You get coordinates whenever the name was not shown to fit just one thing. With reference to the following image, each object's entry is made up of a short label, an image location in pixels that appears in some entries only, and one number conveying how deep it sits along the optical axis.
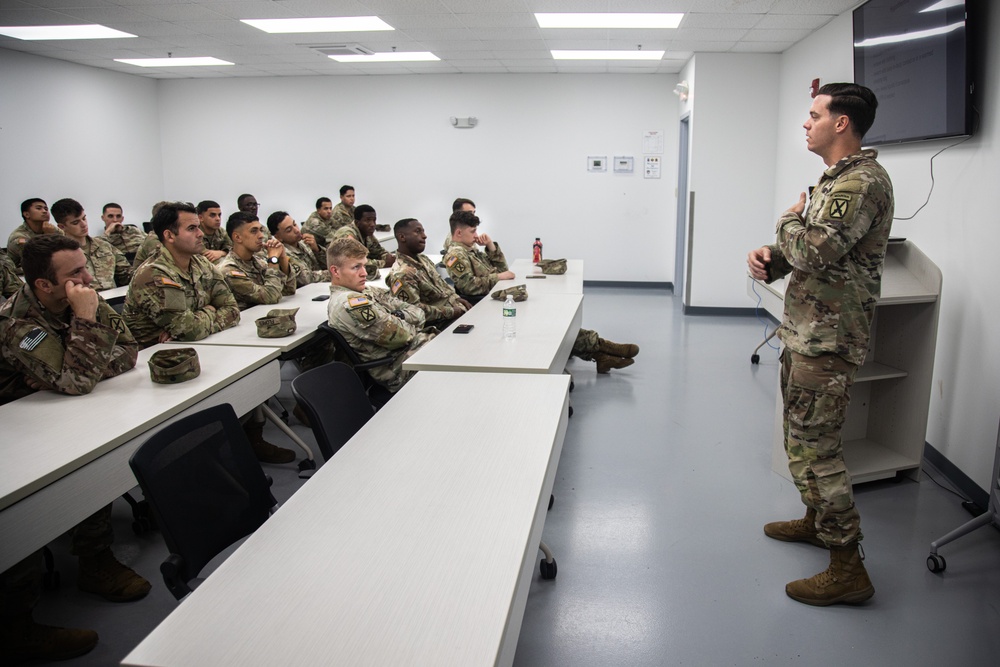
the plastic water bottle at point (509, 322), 3.44
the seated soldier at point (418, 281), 4.42
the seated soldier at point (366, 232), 7.01
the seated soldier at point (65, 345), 2.56
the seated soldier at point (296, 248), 5.70
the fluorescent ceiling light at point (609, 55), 7.44
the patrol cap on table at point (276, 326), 3.57
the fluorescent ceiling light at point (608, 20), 5.88
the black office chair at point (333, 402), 2.19
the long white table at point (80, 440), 1.91
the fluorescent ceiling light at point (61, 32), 6.53
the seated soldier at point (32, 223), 6.62
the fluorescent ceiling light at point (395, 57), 7.78
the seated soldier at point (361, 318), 3.47
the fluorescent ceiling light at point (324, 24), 6.08
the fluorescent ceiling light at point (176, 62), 8.23
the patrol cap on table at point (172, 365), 2.72
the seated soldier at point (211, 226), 5.29
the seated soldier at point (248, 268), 4.46
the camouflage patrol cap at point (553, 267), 5.74
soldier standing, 2.40
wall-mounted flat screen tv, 3.22
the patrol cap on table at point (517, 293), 4.52
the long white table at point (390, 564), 1.24
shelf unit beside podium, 3.15
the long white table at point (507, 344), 3.01
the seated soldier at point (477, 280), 5.24
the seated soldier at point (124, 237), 7.78
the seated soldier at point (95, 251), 6.17
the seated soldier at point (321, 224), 8.16
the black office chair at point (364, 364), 3.42
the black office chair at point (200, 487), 1.71
